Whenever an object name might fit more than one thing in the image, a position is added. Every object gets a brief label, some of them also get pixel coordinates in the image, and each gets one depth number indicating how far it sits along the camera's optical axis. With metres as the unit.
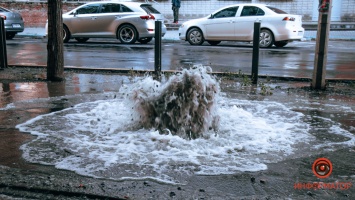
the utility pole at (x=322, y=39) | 7.29
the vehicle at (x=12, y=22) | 20.75
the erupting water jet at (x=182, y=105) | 4.66
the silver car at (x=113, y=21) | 17.42
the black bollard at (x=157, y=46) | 8.88
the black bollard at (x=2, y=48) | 9.64
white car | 16.19
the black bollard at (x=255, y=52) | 8.19
